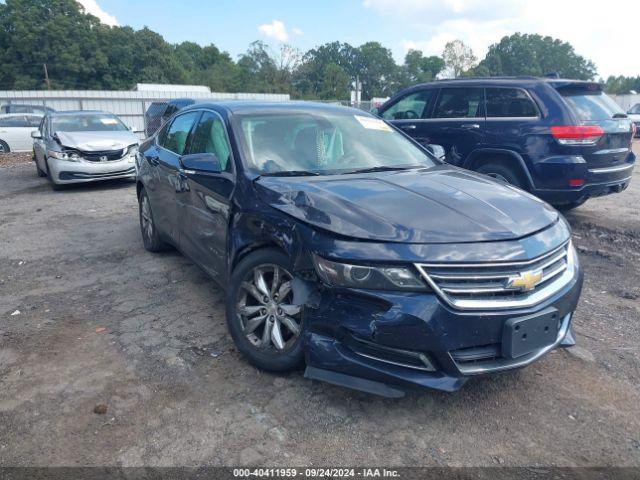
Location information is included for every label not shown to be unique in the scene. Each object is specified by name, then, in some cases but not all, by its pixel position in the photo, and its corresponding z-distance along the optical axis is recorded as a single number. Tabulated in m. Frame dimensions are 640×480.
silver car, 9.71
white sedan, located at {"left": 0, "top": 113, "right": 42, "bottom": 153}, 16.89
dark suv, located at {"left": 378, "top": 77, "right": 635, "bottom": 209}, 5.93
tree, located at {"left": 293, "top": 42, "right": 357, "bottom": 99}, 65.40
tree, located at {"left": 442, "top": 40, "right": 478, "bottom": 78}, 89.60
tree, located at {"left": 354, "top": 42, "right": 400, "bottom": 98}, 102.50
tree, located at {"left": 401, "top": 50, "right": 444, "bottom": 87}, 106.56
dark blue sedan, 2.45
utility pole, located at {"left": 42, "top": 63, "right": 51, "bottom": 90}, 48.62
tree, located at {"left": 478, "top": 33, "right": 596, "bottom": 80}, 97.06
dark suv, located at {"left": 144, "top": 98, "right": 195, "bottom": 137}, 12.49
